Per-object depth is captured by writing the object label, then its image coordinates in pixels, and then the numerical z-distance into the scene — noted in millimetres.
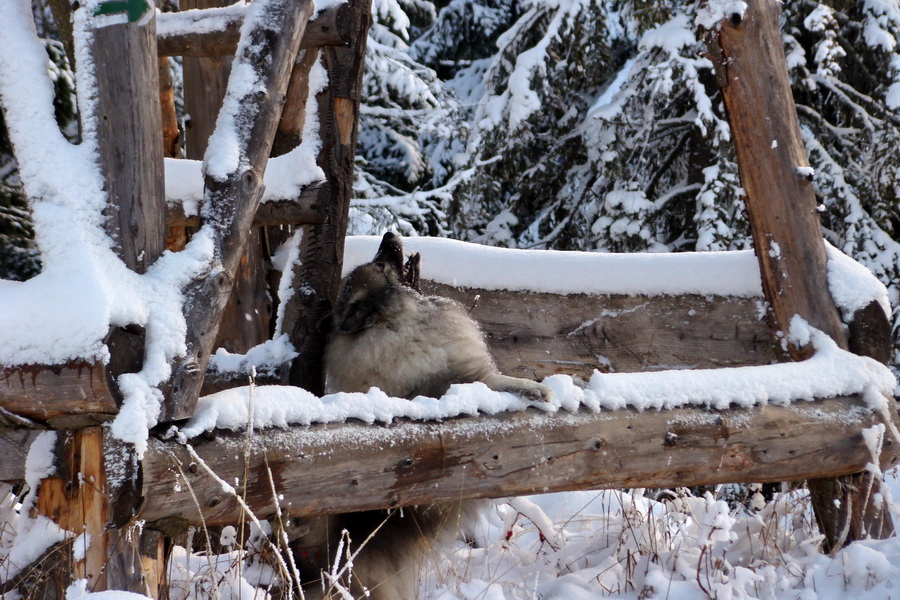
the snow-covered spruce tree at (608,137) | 17609
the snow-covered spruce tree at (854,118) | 17281
